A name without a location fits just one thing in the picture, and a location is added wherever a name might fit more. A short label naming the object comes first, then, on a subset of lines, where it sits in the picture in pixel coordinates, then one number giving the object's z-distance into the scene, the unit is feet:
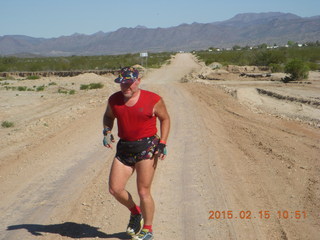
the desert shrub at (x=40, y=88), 100.80
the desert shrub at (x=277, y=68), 138.51
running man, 16.29
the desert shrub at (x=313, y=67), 141.18
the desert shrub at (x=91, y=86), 96.68
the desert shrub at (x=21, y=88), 101.70
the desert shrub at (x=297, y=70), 106.52
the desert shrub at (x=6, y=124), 53.06
